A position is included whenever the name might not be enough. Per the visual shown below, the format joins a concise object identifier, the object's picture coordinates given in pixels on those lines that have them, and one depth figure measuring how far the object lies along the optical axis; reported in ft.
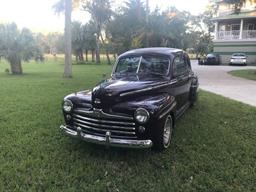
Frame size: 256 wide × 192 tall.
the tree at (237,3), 47.73
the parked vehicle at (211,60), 77.31
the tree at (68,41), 37.34
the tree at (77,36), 93.15
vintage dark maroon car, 10.16
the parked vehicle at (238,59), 75.28
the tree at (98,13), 90.80
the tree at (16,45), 40.39
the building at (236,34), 83.04
